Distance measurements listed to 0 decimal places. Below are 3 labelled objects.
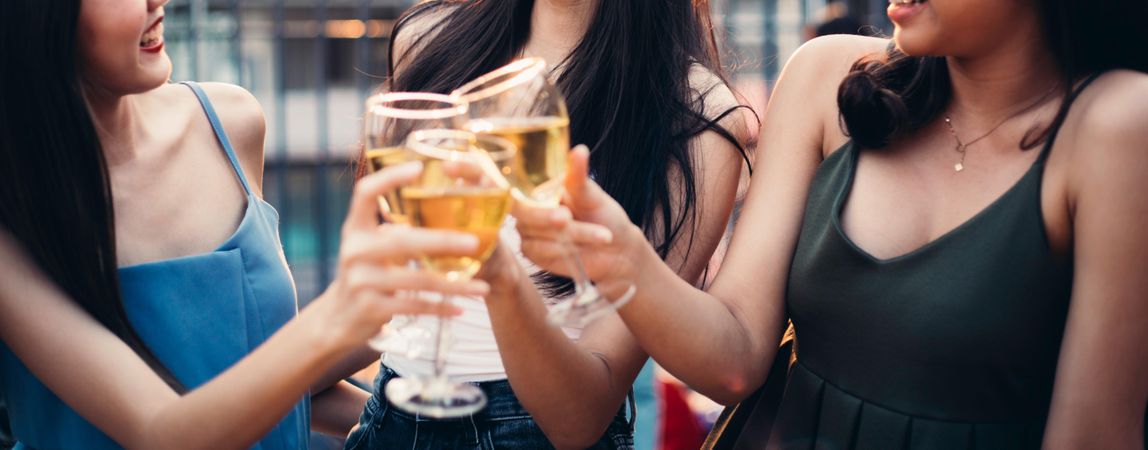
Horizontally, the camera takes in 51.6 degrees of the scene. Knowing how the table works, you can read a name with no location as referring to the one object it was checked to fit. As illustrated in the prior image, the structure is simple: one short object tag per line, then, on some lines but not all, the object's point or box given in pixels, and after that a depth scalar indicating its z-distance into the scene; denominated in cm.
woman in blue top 177
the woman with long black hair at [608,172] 198
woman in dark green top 184
